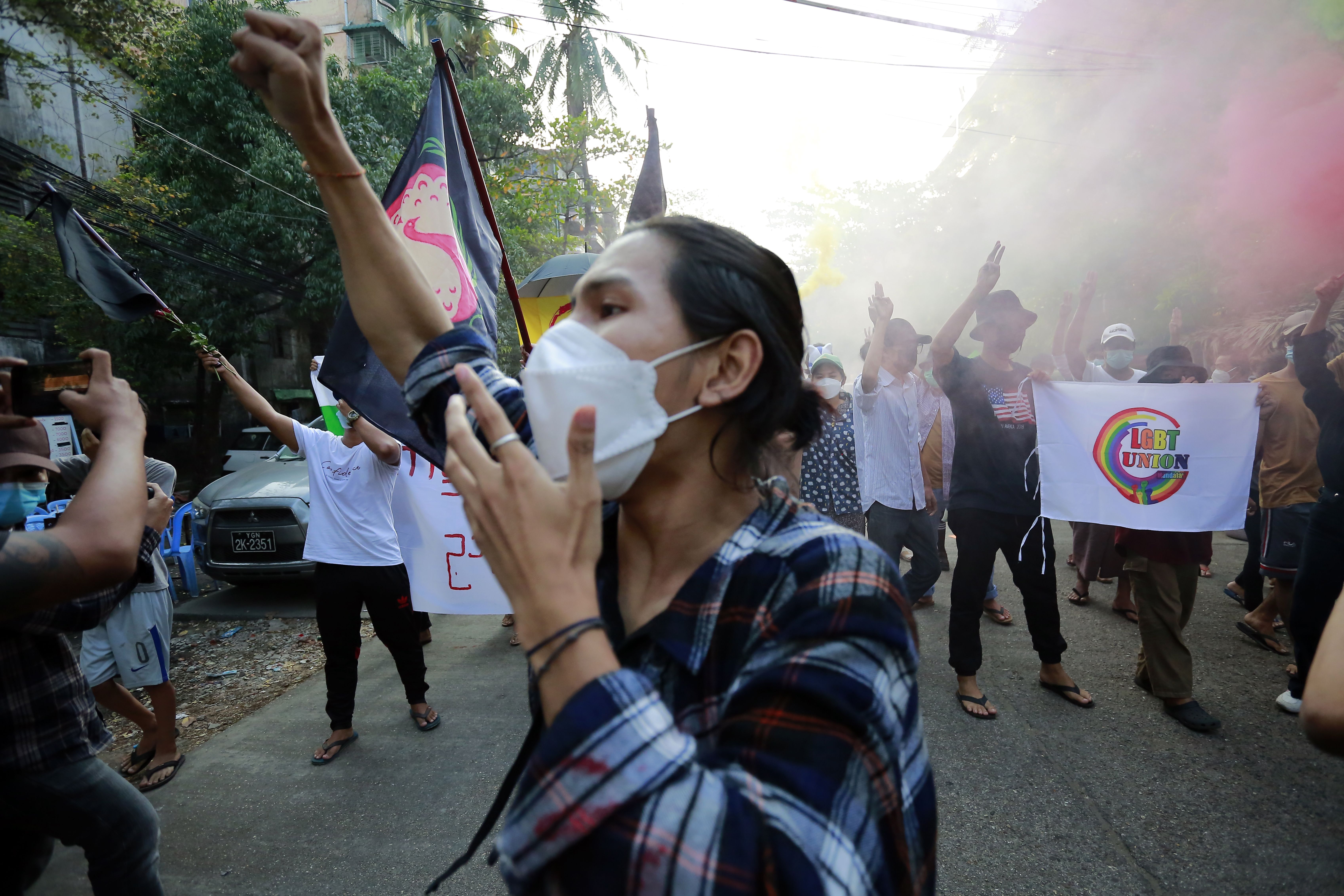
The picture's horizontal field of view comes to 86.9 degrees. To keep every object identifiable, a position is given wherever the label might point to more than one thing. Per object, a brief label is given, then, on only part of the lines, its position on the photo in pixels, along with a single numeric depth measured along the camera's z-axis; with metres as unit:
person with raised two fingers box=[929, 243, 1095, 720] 3.87
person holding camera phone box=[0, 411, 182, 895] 1.69
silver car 6.58
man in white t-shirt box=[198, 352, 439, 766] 3.69
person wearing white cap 5.11
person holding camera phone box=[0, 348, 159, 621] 1.32
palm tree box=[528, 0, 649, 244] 19.12
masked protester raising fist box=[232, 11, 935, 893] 0.72
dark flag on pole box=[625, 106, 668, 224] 2.44
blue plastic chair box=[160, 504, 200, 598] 6.61
